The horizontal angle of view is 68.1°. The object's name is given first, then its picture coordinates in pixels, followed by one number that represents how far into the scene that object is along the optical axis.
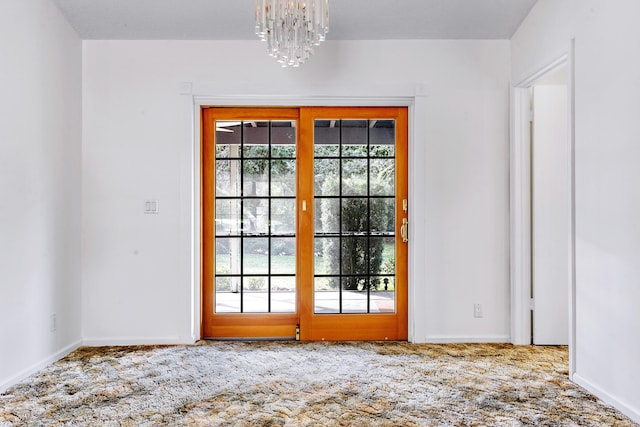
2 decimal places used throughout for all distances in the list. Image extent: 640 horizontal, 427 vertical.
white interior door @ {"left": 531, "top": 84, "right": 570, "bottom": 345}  3.70
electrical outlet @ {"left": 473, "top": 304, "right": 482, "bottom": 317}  3.80
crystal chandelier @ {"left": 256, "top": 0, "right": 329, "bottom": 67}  2.36
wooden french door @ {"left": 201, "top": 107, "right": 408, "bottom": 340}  3.92
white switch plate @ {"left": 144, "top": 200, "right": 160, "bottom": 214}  3.76
